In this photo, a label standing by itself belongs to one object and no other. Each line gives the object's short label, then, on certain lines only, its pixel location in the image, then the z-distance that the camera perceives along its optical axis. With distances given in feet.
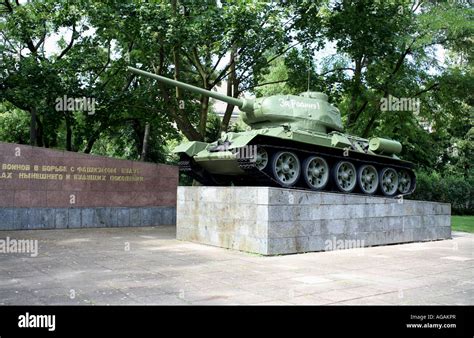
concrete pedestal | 33.35
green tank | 37.58
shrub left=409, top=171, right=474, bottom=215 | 92.22
